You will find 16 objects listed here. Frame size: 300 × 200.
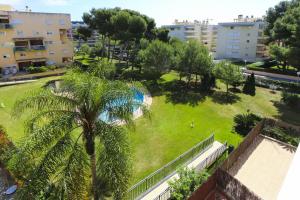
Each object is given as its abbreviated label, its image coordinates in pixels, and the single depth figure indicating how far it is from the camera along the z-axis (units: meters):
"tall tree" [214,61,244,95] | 27.23
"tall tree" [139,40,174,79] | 30.16
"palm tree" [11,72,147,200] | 7.82
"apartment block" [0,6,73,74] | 37.06
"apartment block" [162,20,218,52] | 78.56
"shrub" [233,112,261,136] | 19.92
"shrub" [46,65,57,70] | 38.91
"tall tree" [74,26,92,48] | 52.76
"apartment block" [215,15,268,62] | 60.47
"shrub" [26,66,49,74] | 36.78
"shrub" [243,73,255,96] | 30.34
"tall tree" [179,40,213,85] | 28.86
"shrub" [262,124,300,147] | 15.95
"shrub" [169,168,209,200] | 10.83
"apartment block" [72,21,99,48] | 87.69
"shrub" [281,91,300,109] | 27.15
